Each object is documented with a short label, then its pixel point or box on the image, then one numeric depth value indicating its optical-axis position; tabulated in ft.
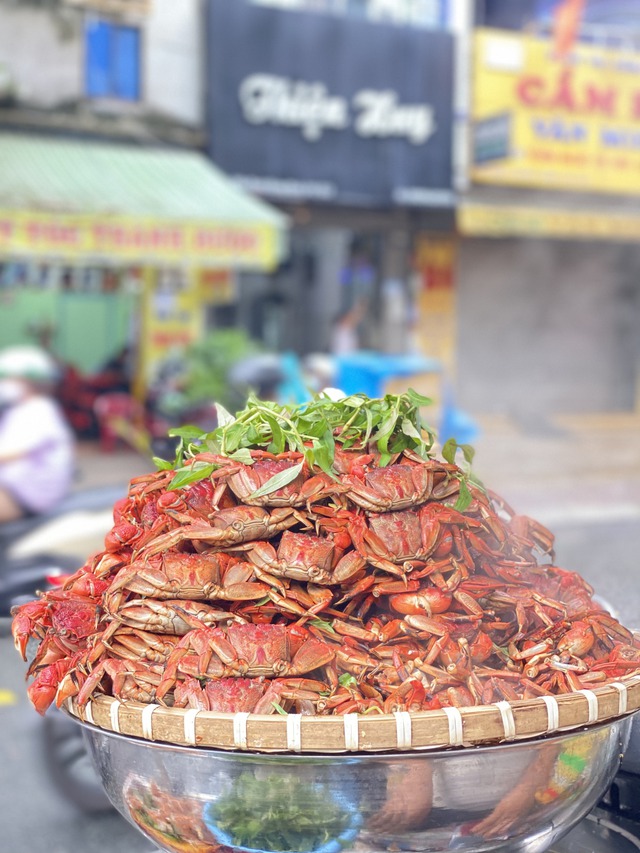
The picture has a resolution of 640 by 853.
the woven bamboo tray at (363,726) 5.21
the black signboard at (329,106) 45.14
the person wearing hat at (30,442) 19.84
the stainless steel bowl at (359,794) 5.38
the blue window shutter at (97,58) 42.80
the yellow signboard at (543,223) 49.93
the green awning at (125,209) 34.14
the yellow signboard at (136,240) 33.45
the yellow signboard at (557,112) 50.65
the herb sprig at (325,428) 6.73
